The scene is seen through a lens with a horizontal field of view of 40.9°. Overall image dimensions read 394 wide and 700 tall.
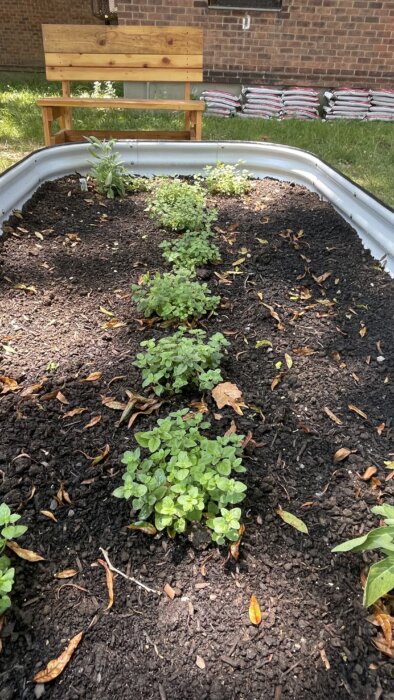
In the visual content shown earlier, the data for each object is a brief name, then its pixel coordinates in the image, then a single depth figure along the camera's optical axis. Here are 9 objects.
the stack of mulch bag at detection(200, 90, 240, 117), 8.32
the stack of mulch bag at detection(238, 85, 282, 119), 8.38
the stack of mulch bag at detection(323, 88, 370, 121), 8.35
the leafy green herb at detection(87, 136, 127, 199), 3.80
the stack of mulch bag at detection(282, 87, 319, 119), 8.44
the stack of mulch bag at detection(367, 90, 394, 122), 8.39
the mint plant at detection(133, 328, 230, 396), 1.96
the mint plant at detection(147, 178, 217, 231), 3.29
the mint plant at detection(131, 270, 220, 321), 2.42
